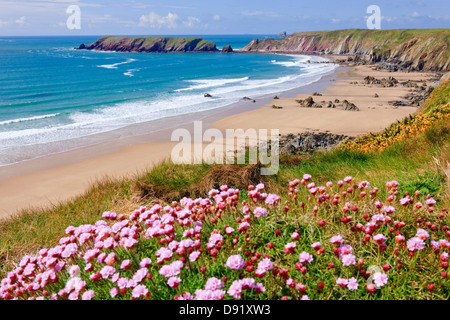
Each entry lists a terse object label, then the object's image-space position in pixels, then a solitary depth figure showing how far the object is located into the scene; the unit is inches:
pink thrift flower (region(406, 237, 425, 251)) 109.0
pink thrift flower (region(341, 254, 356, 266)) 104.4
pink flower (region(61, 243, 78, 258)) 128.4
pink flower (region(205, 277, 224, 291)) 97.7
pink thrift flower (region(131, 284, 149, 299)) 98.9
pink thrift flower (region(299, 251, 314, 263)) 106.8
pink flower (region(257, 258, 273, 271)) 101.3
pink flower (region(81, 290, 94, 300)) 101.7
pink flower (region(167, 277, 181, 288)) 97.1
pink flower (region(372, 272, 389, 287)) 99.5
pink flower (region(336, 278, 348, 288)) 100.3
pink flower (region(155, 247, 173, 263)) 109.3
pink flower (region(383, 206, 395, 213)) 129.8
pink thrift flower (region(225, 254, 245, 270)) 102.6
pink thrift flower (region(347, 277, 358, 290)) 101.2
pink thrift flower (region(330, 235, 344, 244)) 111.3
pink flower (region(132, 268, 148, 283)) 103.2
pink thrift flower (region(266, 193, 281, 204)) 143.4
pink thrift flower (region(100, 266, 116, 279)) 111.9
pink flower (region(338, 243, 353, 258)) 110.3
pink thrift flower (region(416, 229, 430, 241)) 113.2
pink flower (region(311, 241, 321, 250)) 112.3
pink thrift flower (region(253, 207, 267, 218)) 134.6
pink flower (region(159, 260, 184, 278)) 101.9
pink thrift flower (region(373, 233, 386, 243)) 109.3
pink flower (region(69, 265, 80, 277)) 118.8
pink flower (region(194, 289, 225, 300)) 92.7
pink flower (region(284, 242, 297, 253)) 109.0
